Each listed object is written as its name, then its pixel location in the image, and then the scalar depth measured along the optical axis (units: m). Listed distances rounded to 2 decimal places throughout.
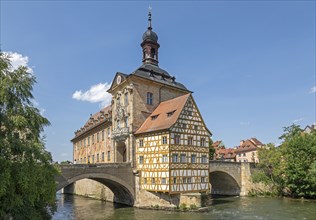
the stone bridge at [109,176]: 23.22
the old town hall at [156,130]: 24.86
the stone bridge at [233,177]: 35.19
